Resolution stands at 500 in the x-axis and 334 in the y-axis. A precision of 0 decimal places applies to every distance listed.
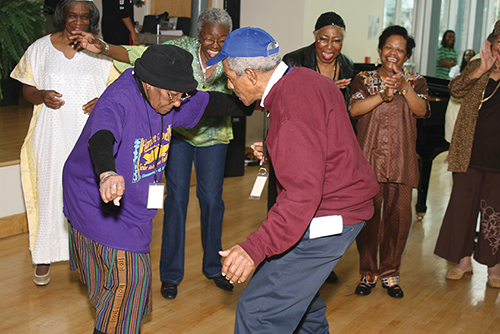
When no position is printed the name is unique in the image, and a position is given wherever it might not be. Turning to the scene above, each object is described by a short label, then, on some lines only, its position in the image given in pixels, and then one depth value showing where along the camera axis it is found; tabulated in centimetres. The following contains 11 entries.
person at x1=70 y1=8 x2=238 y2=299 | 308
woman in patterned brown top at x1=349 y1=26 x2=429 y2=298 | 310
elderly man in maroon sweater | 168
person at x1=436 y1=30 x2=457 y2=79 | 966
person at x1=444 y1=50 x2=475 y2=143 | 373
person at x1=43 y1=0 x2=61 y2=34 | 498
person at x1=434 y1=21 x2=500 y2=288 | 341
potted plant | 406
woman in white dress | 314
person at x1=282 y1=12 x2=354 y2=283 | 322
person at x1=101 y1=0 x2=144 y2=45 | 582
